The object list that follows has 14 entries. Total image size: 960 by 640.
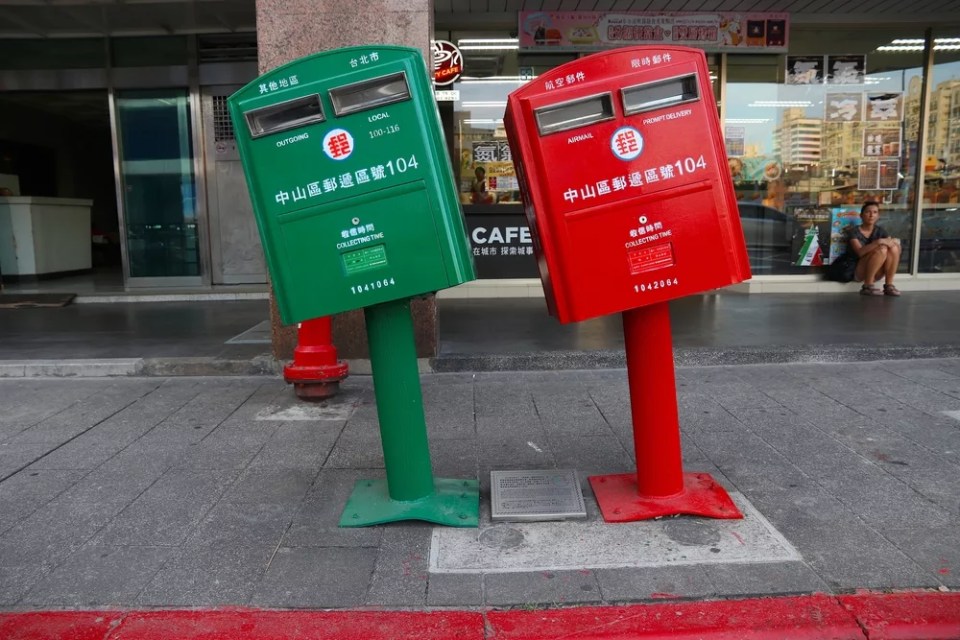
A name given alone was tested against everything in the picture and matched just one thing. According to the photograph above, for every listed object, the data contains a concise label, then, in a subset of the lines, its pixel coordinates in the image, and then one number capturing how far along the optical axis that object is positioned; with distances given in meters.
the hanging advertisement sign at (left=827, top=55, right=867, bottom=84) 9.78
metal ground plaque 3.33
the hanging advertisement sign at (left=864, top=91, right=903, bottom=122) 9.92
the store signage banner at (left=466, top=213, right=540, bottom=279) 9.71
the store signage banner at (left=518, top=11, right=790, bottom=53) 8.98
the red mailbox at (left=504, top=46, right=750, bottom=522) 2.87
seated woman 9.18
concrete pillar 5.48
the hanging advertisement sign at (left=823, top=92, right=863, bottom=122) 9.92
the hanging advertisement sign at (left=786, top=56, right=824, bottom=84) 9.73
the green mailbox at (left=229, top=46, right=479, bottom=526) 2.87
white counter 11.47
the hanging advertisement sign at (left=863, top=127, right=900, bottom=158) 10.01
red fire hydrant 4.96
